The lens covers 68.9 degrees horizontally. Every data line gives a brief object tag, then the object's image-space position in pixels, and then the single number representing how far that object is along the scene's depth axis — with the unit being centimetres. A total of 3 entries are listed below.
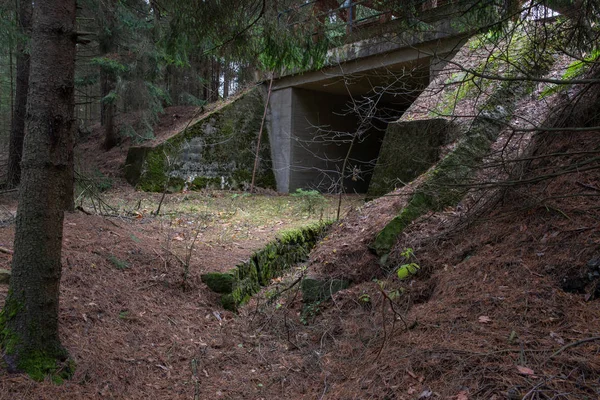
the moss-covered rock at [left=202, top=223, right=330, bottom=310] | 535
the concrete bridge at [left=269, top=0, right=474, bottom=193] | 1248
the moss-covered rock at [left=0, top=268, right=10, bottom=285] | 376
